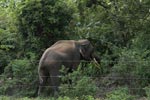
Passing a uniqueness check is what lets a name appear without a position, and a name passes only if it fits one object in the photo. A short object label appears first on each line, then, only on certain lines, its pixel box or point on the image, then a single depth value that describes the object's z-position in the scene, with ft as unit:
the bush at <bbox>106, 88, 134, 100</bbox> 53.47
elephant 66.23
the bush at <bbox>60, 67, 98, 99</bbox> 57.66
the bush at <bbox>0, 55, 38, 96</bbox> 69.62
